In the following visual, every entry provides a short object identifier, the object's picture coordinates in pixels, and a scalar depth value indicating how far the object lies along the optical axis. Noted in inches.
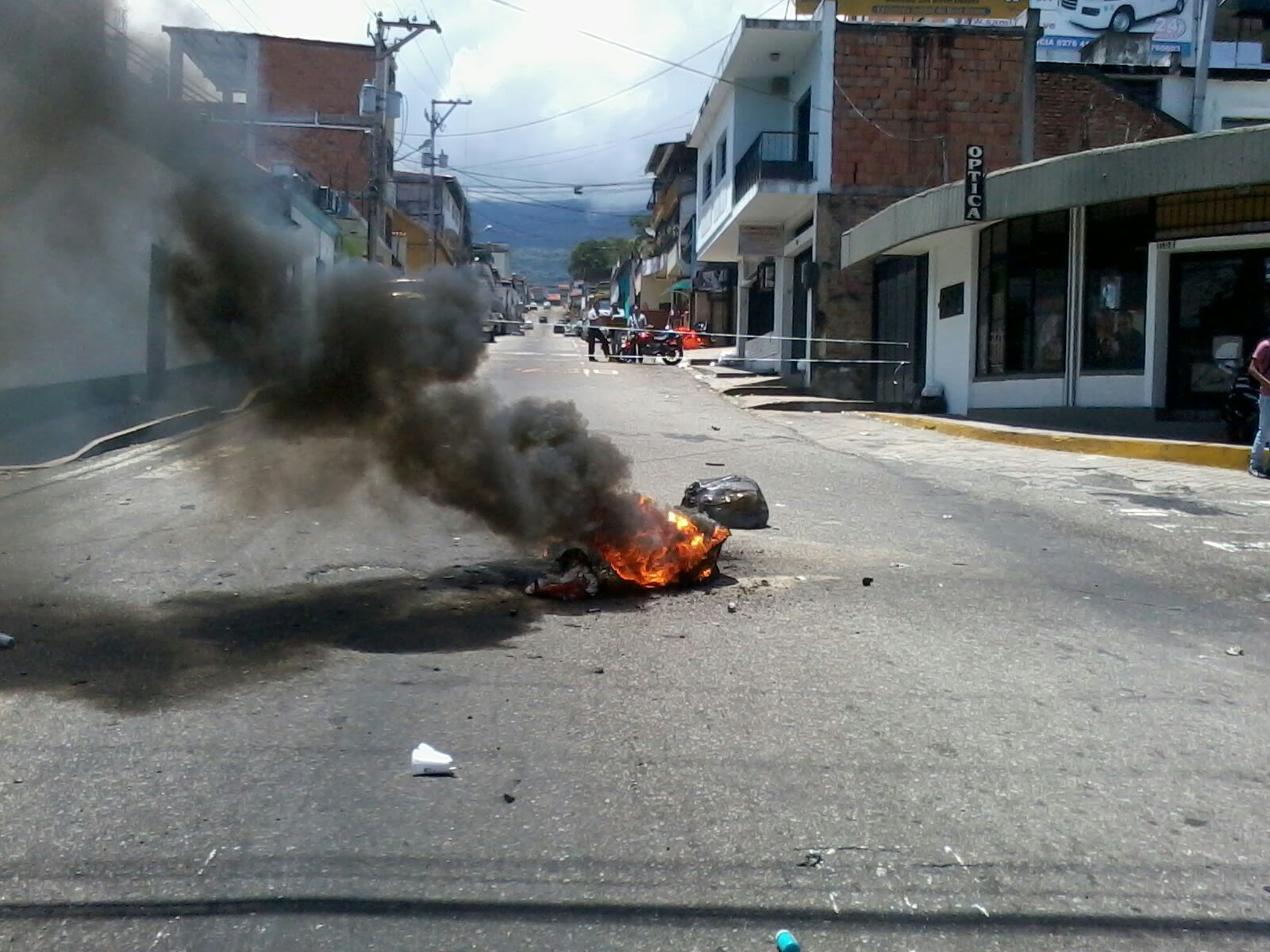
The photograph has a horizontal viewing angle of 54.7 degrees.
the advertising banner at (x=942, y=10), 1006.4
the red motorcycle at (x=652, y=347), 1282.0
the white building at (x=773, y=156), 968.3
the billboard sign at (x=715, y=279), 1834.4
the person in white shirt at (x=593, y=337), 1230.9
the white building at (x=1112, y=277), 580.1
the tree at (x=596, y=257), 4525.1
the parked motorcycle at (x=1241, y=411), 551.5
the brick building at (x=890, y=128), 962.1
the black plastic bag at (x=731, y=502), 358.3
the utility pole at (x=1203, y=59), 824.3
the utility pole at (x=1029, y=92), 982.4
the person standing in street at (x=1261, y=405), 462.3
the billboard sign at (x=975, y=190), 673.0
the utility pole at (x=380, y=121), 867.4
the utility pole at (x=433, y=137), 1318.9
